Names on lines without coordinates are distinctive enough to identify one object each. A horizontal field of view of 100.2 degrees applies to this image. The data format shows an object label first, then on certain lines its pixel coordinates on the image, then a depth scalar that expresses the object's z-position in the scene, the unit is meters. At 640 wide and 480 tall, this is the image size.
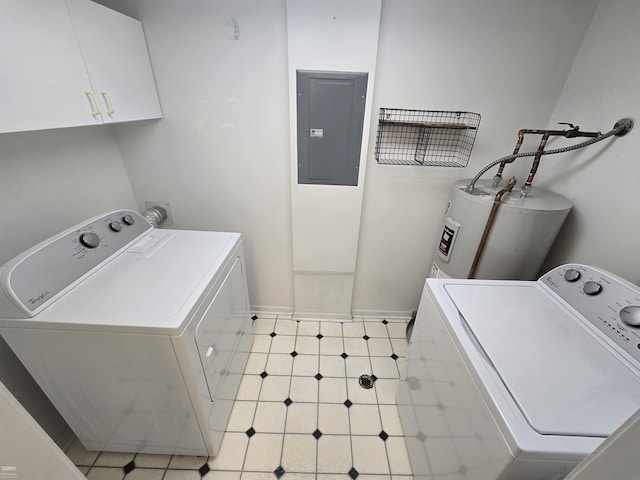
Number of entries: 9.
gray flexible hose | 1.26
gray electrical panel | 1.54
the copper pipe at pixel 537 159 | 1.42
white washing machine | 0.71
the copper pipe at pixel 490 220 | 1.39
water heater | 1.36
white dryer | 1.02
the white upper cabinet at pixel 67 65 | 0.93
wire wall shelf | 1.65
